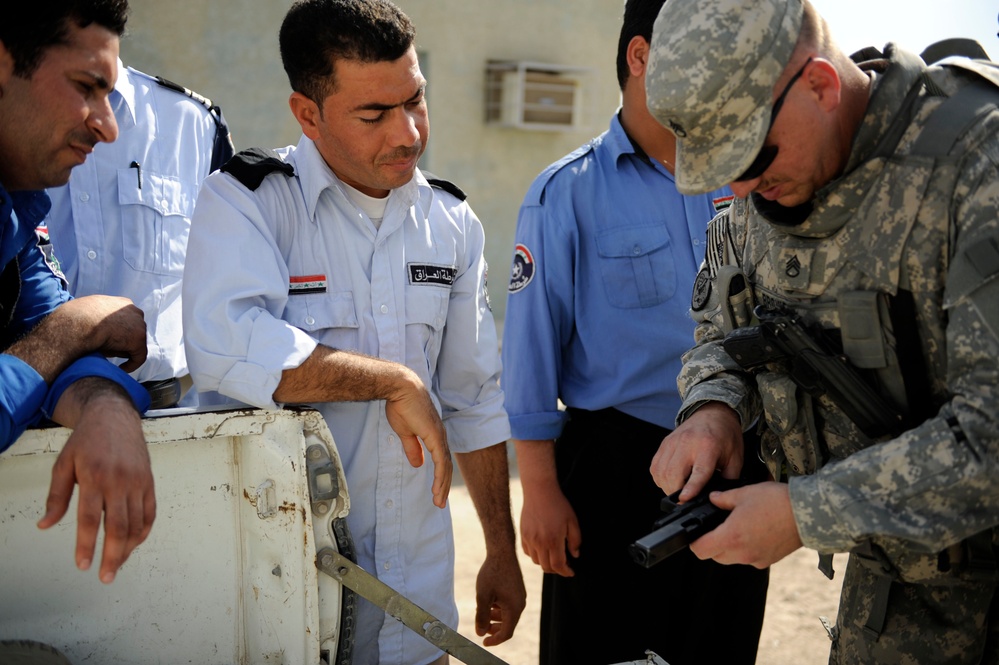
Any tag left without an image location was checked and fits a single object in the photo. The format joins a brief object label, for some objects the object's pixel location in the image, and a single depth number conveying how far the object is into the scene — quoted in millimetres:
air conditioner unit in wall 8117
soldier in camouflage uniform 1495
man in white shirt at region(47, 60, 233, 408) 2506
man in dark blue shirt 1470
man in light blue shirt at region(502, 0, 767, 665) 2639
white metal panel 1603
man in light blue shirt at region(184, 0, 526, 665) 2008
